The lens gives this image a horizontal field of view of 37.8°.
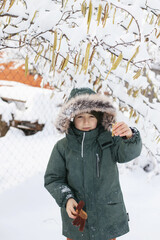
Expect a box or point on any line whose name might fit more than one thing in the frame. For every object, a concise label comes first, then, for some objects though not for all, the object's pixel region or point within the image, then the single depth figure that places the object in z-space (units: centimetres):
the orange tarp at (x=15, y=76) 791
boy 140
